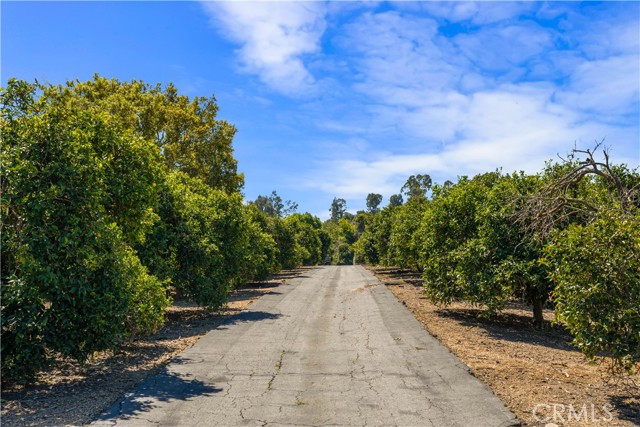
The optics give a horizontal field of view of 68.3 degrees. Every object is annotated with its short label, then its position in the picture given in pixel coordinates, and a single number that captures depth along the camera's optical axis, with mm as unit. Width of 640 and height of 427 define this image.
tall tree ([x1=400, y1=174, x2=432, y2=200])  123062
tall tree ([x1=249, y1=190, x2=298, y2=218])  164125
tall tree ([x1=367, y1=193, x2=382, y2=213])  186612
